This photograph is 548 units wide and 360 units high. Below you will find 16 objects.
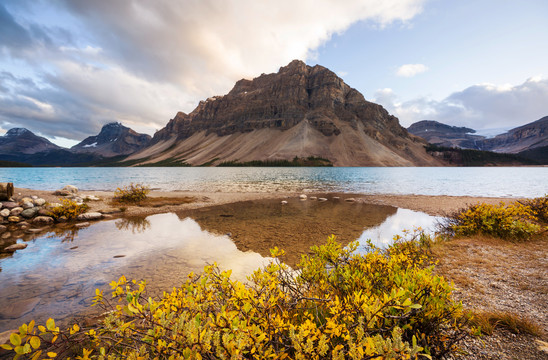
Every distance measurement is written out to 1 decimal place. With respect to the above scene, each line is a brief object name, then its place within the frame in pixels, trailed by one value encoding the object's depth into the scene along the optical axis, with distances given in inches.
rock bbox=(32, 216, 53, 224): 565.7
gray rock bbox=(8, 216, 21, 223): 553.6
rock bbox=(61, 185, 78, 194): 1019.6
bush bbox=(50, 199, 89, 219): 596.9
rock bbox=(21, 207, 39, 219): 581.6
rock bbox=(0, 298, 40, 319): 224.2
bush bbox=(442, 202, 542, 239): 360.8
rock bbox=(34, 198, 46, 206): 651.5
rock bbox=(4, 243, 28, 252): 393.9
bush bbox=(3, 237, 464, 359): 91.1
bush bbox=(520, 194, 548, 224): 460.4
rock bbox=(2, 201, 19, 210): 599.8
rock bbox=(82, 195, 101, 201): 898.1
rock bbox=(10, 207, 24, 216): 579.5
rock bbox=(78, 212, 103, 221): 616.1
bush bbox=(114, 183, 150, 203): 896.9
